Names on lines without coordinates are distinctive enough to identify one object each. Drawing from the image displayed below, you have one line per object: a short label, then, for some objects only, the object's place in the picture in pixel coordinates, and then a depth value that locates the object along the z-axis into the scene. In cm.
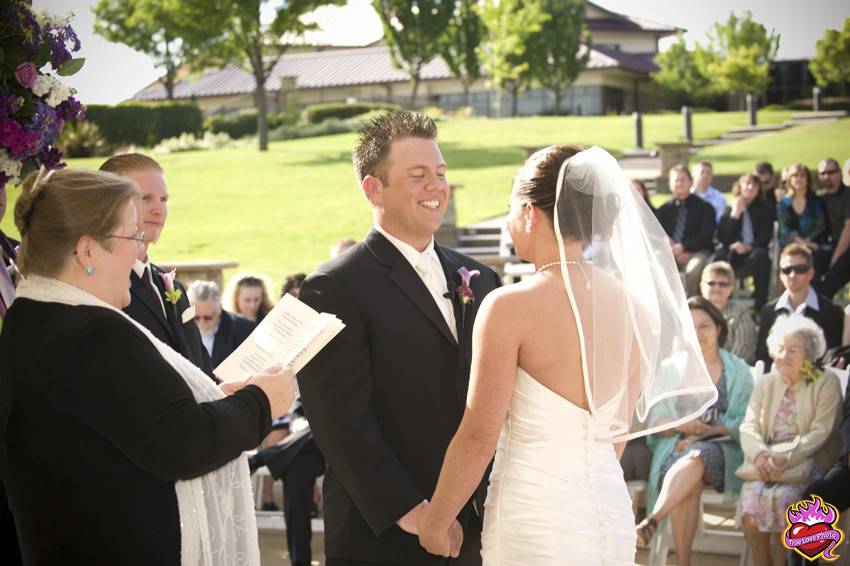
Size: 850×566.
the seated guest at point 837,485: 564
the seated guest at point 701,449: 604
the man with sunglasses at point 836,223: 1041
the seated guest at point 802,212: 1081
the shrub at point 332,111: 4297
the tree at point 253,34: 3353
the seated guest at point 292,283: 800
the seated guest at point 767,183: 1145
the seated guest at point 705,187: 1186
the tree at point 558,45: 4597
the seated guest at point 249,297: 827
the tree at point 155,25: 3447
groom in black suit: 326
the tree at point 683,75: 4959
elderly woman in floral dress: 590
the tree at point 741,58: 4197
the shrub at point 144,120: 3450
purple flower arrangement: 340
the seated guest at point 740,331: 928
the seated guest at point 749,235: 1107
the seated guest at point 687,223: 1116
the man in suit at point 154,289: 337
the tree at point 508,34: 4481
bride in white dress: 295
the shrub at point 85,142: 2962
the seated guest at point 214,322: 743
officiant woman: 234
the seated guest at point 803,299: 833
